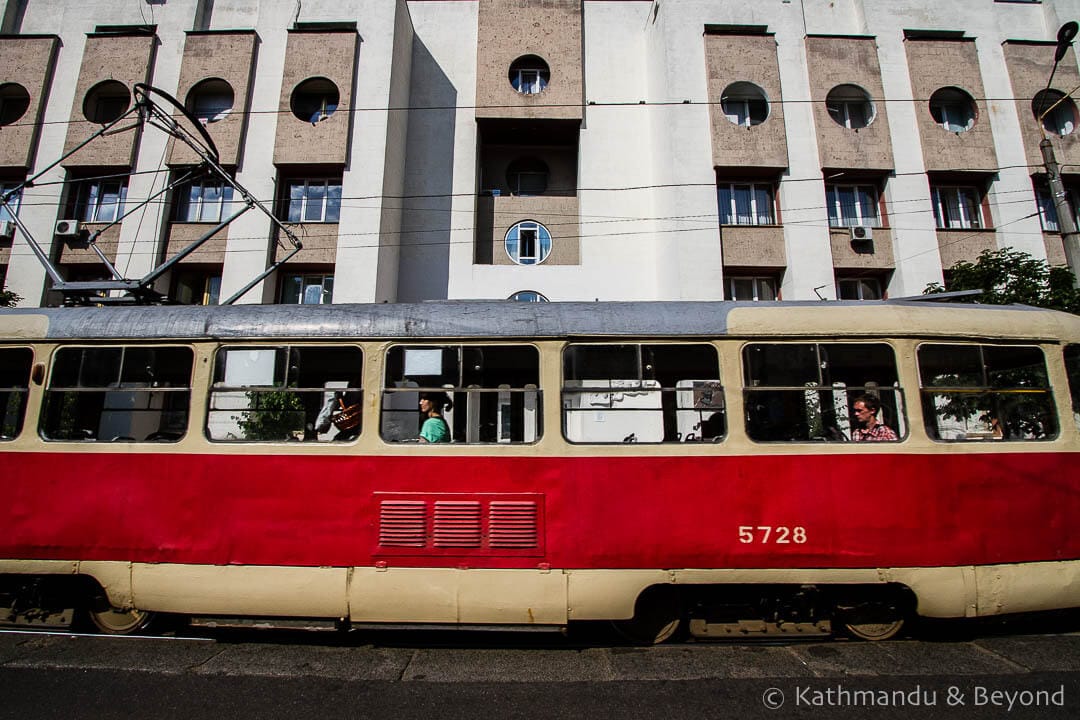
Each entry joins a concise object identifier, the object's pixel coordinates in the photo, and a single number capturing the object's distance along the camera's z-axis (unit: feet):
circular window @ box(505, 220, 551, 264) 53.42
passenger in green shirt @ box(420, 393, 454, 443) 14.76
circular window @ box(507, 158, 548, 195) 57.62
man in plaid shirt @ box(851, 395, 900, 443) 14.55
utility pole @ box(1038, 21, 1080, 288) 28.08
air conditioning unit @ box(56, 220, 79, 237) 47.37
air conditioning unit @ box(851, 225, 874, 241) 48.08
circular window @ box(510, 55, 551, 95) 55.11
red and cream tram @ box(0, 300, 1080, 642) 14.07
